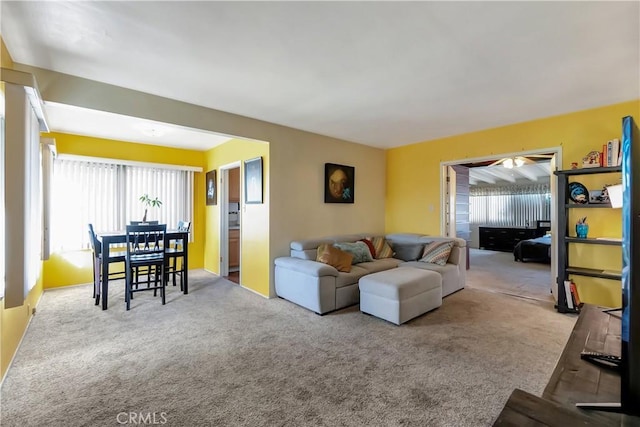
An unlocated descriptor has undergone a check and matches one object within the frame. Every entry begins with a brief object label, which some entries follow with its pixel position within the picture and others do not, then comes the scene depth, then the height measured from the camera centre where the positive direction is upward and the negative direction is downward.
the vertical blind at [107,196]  4.55 +0.32
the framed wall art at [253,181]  4.13 +0.48
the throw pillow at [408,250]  4.59 -0.62
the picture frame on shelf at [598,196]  3.21 +0.17
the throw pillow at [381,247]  4.66 -0.57
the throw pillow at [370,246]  4.59 -0.54
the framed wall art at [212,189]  5.46 +0.48
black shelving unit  3.27 -0.35
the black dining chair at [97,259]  3.87 -0.60
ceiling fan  5.19 +0.94
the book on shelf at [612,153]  3.04 +0.62
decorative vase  3.32 -0.22
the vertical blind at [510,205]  8.76 +0.22
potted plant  5.12 +0.21
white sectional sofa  3.39 -0.79
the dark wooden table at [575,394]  0.76 -0.55
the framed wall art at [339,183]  4.67 +0.50
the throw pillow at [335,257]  3.73 -0.59
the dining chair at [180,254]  4.21 -0.61
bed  6.47 -0.91
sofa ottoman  3.01 -0.90
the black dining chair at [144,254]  3.61 -0.55
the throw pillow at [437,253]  4.13 -0.59
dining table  3.51 -0.58
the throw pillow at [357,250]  4.19 -0.56
